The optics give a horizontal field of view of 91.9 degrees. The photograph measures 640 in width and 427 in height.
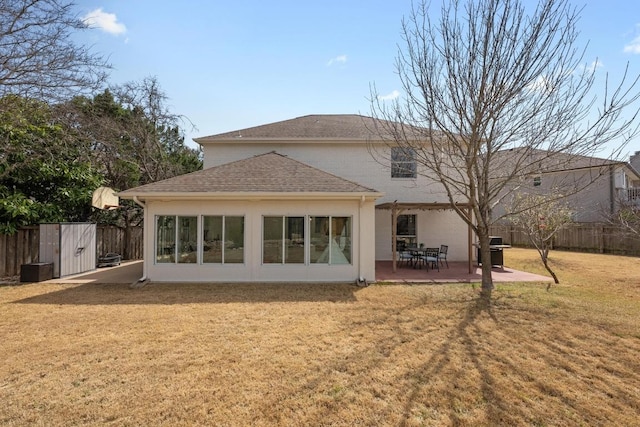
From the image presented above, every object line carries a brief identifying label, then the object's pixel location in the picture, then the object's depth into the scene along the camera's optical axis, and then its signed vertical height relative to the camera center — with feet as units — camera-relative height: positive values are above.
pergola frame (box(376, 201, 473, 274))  38.46 +2.67
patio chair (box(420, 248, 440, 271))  41.68 -3.92
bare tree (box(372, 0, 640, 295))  24.29 +11.58
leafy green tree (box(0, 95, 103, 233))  34.78 +7.34
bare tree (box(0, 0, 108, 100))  26.12 +15.99
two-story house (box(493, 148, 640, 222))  71.70 +8.03
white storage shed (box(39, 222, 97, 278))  35.83 -2.22
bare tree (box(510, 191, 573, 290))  35.06 +0.88
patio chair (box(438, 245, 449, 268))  44.73 -4.44
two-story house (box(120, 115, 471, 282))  33.32 -0.37
